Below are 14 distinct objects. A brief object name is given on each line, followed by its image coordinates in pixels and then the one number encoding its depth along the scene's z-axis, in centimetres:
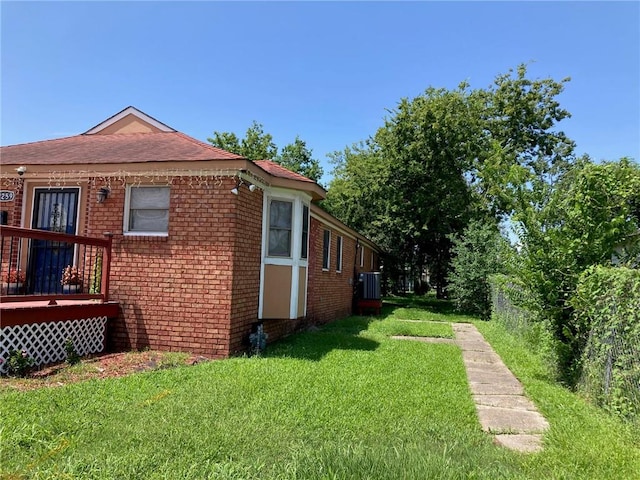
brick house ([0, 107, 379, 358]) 717
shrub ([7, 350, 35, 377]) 551
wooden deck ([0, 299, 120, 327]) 564
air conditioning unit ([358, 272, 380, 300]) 1739
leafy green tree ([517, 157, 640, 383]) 612
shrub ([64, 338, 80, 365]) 632
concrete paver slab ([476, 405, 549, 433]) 448
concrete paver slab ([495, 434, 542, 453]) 394
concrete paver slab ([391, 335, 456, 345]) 1054
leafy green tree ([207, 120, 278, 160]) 3413
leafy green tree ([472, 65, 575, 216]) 2584
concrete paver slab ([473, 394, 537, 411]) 533
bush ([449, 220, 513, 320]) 1772
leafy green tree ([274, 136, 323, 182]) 3538
